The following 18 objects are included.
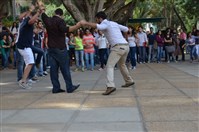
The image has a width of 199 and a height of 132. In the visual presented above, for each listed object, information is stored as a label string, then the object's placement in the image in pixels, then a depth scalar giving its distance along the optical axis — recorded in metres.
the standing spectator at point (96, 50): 17.54
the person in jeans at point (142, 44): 18.95
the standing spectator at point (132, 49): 15.83
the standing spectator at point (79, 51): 15.76
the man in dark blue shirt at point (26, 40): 9.83
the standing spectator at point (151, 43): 20.15
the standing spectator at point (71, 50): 17.09
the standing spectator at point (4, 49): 17.91
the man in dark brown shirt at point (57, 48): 8.89
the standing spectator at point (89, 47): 15.84
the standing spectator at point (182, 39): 21.42
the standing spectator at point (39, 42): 11.63
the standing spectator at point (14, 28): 19.21
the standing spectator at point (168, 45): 19.48
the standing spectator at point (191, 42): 19.33
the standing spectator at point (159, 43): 19.95
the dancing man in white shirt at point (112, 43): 8.72
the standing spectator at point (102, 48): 15.89
